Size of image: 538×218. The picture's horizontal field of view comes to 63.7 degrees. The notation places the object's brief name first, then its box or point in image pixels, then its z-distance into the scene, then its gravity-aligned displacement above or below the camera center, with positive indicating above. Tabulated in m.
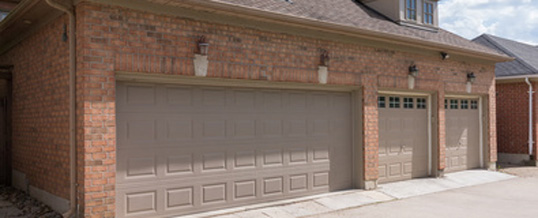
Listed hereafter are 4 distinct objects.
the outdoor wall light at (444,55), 11.20 +1.40
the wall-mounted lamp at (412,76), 10.32 +0.81
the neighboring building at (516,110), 14.60 -0.04
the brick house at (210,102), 6.00 +0.15
